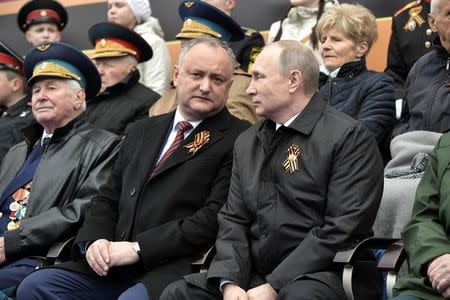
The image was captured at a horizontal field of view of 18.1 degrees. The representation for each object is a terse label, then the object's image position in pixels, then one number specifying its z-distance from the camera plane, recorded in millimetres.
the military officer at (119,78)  9612
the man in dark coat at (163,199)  6691
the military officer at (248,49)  9354
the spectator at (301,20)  9479
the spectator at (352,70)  7723
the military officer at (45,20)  12408
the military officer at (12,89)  10629
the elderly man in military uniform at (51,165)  7626
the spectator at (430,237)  5465
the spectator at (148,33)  10794
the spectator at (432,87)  7145
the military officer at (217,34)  8652
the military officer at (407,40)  9071
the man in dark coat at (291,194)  5893
